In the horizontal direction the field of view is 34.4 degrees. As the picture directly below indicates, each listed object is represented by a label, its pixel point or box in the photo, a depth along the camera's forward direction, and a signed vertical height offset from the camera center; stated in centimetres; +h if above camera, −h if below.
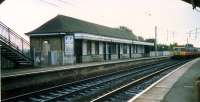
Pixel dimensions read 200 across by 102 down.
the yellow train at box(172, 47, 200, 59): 5782 -10
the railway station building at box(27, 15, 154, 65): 3116 +121
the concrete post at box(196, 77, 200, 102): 833 -92
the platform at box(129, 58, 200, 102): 1175 -165
